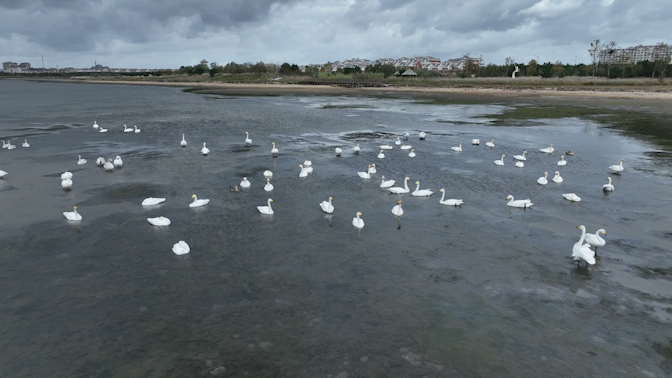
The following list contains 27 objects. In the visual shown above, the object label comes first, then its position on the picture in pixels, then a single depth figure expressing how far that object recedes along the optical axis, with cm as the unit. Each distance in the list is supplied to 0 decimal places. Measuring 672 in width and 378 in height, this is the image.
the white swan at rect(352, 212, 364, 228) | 1696
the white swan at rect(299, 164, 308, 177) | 2420
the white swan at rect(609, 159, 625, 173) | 2497
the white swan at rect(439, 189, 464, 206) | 1952
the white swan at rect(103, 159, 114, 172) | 2517
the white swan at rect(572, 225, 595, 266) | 1354
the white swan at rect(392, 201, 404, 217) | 1815
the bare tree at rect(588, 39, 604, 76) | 11862
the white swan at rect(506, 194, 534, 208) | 1920
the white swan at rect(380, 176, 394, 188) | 2225
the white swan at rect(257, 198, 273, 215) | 1840
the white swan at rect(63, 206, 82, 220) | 1738
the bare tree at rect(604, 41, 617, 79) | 11462
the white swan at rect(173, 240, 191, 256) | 1465
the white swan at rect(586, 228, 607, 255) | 1443
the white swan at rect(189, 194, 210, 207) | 1900
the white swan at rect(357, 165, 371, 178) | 2394
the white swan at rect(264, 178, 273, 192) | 2145
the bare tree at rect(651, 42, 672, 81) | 8989
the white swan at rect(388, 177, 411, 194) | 2144
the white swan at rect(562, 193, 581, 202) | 2016
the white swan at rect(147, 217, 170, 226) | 1698
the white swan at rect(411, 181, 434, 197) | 2097
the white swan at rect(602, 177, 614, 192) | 2162
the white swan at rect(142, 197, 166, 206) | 1933
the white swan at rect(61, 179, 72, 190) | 2139
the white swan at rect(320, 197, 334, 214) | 1850
